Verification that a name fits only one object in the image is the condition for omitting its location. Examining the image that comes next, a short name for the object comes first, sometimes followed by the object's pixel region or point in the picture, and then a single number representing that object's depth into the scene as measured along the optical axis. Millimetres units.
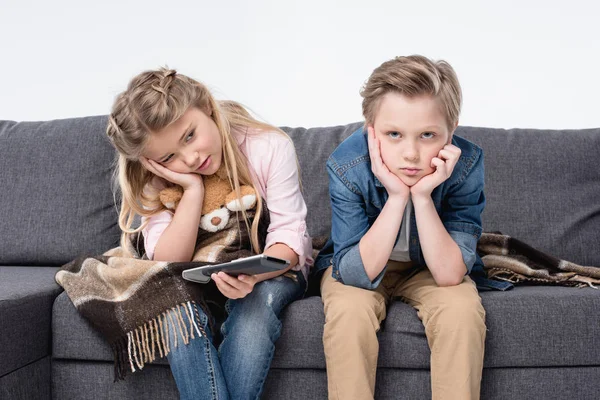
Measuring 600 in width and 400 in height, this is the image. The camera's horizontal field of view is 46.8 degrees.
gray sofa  1578
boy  1458
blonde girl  1511
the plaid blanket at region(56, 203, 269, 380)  1558
